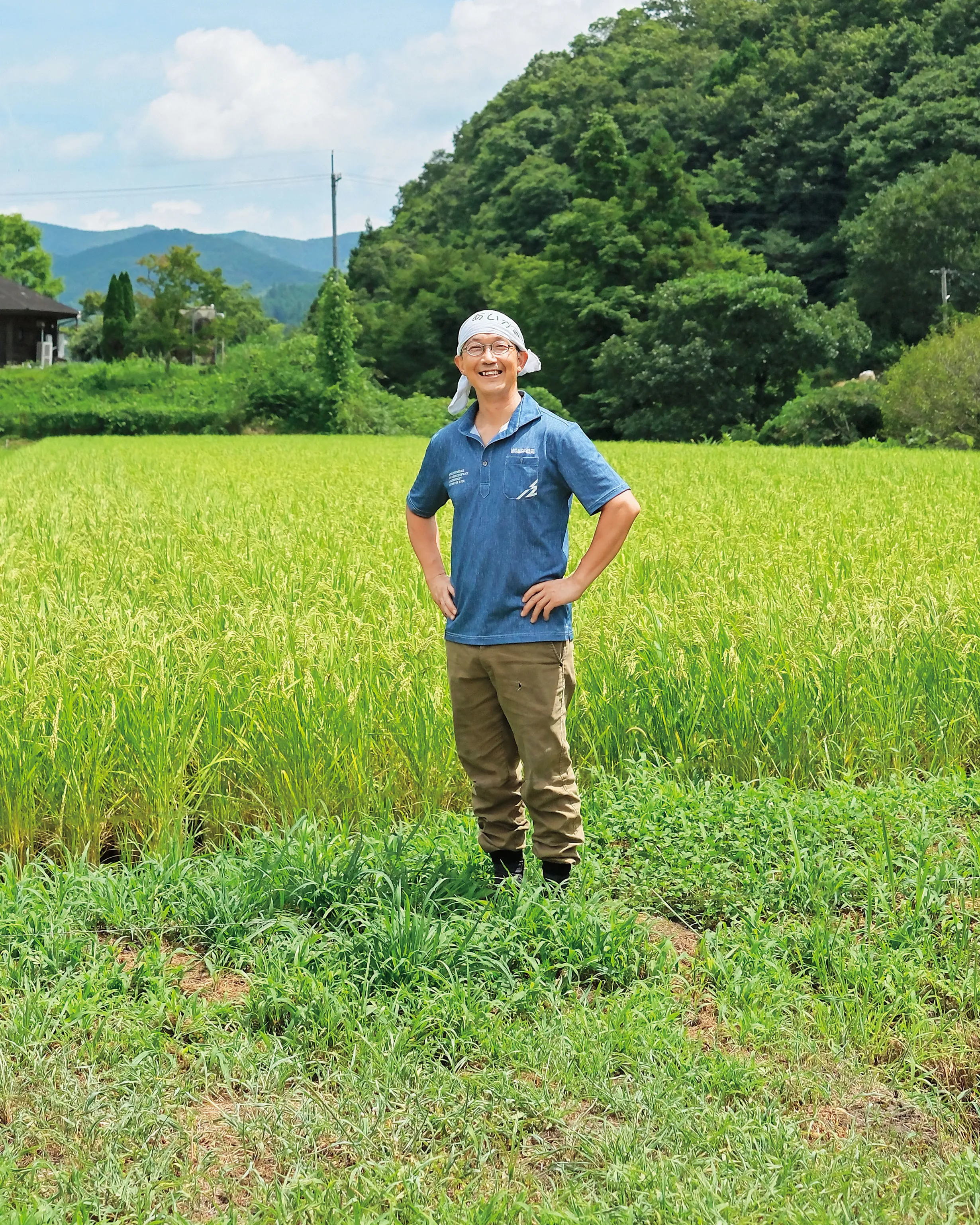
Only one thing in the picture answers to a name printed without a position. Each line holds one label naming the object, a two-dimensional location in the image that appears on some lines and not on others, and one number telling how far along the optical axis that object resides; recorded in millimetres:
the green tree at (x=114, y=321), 60719
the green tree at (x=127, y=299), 61312
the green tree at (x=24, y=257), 74750
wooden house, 59312
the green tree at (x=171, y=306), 61031
